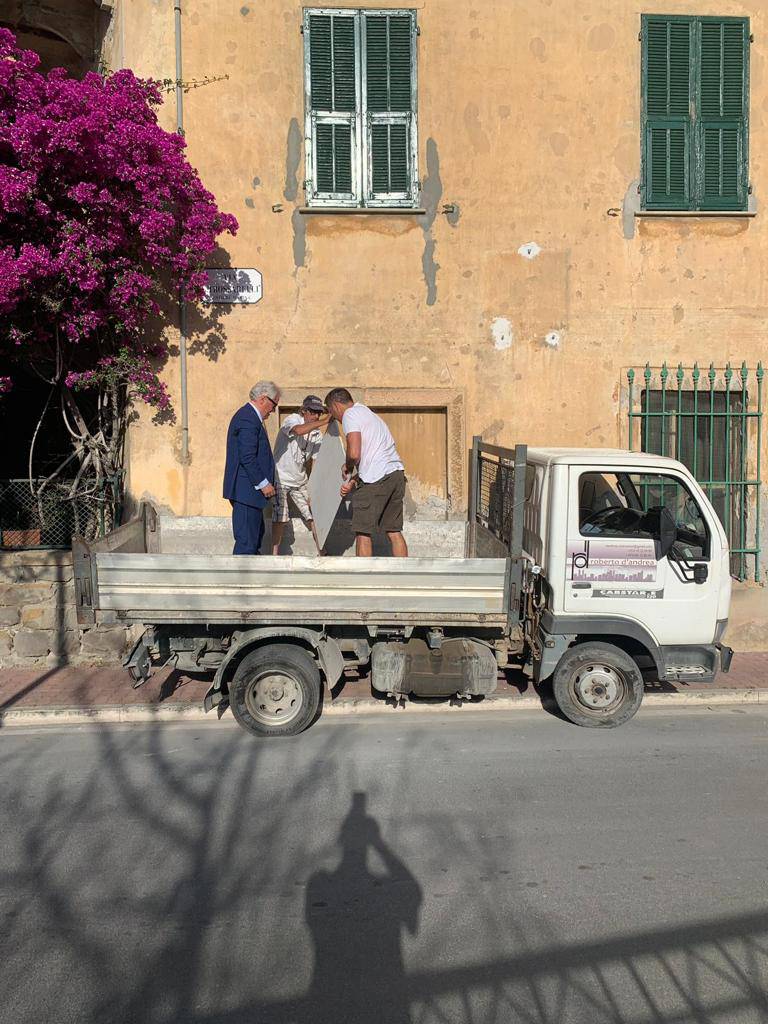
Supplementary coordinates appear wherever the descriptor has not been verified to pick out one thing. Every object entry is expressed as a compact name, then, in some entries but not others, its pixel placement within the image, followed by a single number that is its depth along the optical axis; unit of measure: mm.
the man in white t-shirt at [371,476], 7031
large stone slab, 8023
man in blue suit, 6992
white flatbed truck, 5836
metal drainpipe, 8516
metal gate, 9047
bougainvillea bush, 7309
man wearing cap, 7918
